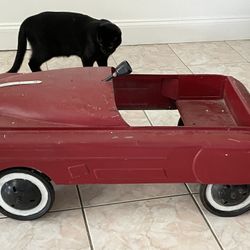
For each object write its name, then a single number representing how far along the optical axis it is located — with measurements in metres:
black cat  1.24
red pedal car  0.78
